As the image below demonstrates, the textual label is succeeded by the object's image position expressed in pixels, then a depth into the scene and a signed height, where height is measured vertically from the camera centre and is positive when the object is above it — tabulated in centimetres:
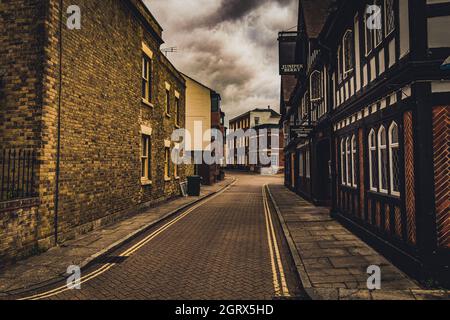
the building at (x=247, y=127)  6800 +965
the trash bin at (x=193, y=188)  2064 -135
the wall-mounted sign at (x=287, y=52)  1844 +754
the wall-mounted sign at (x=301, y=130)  1323 +171
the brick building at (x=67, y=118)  706 +143
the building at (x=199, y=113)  3156 +589
